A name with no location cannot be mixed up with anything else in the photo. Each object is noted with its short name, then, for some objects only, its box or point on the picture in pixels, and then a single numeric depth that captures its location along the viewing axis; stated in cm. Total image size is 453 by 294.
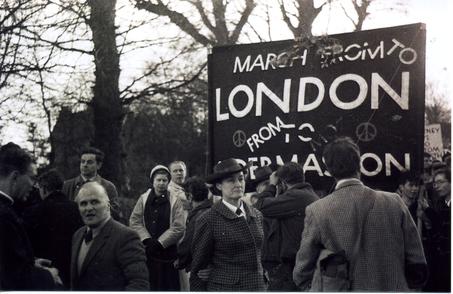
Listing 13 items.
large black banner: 452
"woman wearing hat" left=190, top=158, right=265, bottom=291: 392
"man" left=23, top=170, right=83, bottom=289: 462
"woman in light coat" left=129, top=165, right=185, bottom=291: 547
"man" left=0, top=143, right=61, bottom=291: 354
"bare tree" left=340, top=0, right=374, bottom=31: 492
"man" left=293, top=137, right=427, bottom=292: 333
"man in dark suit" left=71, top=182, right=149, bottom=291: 360
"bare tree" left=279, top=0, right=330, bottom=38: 504
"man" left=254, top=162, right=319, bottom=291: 461
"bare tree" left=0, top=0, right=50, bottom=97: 536
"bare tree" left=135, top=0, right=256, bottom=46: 558
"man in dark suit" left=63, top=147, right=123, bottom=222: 548
